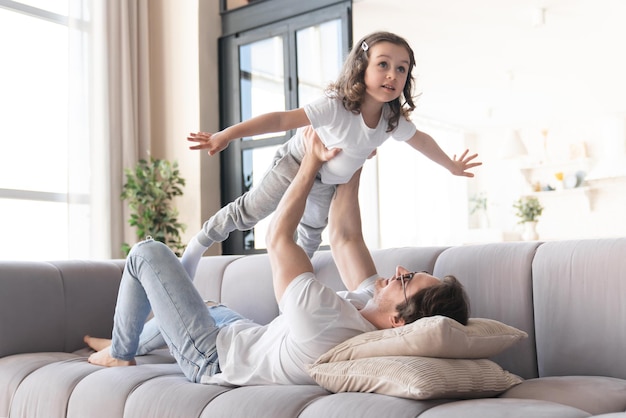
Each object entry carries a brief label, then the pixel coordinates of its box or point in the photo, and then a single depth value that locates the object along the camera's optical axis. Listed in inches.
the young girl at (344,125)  87.4
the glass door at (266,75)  210.1
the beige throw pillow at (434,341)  66.1
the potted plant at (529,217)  317.7
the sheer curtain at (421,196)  360.8
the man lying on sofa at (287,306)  73.3
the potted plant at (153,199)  213.6
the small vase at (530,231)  315.6
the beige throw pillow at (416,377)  62.6
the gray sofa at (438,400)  64.9
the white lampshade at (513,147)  287.1
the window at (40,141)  201.3
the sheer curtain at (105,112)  213.6
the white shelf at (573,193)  342.0
